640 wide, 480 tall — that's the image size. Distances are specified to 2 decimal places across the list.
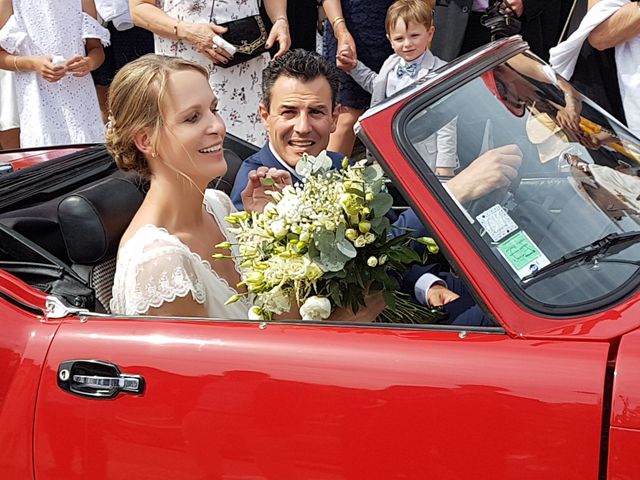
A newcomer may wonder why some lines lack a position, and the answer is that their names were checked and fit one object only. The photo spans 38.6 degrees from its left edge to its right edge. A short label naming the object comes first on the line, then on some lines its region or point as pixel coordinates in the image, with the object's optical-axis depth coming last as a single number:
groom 3.45
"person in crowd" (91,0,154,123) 5.65
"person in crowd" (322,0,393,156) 5.25
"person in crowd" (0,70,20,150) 5.18
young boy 4.85
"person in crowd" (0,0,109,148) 4.98
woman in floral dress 4.45
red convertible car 1.79
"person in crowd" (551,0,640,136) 4.24
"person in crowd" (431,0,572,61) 5.10
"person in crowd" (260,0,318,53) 5.45
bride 2.60
